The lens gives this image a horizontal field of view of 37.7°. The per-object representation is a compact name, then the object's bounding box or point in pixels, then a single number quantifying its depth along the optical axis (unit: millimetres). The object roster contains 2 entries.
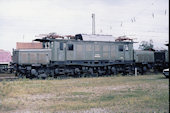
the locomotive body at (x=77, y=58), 21000
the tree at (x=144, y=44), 65525
